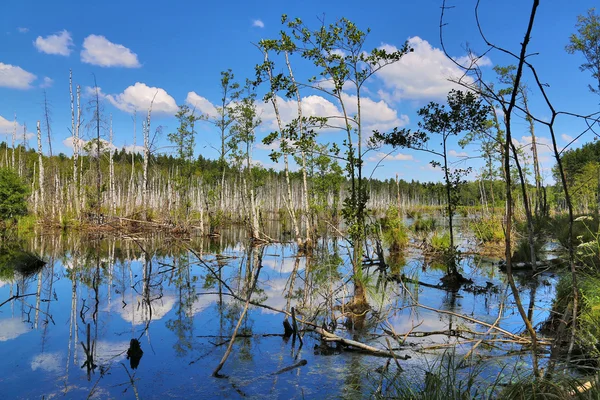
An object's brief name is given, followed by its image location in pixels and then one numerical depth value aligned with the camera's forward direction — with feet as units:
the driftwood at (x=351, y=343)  17.99
